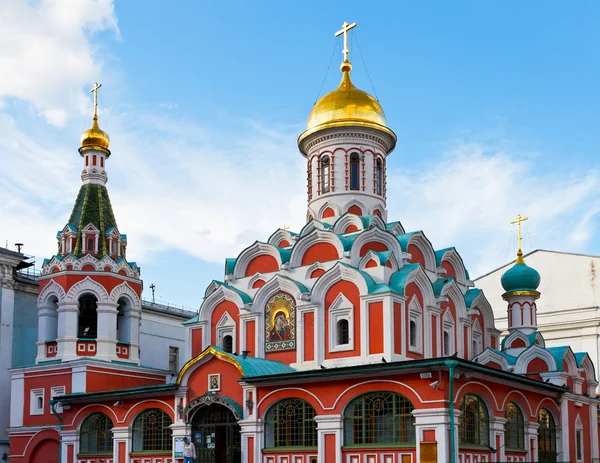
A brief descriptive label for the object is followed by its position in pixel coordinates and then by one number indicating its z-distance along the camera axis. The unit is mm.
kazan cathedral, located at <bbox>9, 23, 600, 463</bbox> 16938
